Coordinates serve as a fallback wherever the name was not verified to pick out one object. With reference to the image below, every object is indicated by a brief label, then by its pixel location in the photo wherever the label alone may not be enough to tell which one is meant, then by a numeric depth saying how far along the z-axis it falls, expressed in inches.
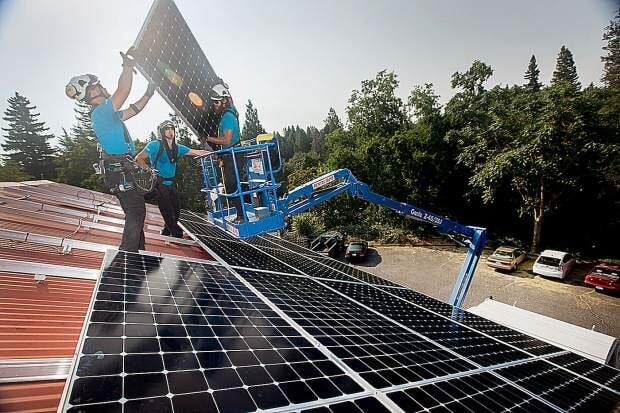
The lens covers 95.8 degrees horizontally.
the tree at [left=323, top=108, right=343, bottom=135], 4116.6
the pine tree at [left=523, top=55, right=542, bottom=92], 2410.2
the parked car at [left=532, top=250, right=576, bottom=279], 713.6
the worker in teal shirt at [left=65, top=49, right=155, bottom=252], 185.9
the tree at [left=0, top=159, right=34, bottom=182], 1310.3
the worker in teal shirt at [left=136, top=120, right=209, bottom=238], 261.9
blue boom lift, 269.3
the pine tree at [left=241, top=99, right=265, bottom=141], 3253.4
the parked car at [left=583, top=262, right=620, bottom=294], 624.1
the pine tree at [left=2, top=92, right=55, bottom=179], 1959.9
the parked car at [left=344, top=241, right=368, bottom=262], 883.4
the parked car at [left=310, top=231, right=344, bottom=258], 896.9
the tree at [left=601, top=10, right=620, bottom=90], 1334.9
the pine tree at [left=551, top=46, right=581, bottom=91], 2225.6
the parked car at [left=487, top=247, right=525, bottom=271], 784.7
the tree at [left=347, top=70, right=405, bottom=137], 1514.5
